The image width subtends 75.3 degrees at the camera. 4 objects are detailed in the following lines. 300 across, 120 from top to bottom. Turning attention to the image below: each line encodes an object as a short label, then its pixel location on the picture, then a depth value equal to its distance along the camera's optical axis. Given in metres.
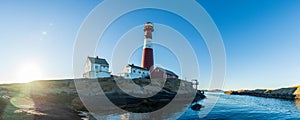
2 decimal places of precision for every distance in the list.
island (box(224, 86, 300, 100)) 75.71
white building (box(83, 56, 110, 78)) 53.13
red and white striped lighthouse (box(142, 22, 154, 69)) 64.19
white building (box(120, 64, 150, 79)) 59.72
